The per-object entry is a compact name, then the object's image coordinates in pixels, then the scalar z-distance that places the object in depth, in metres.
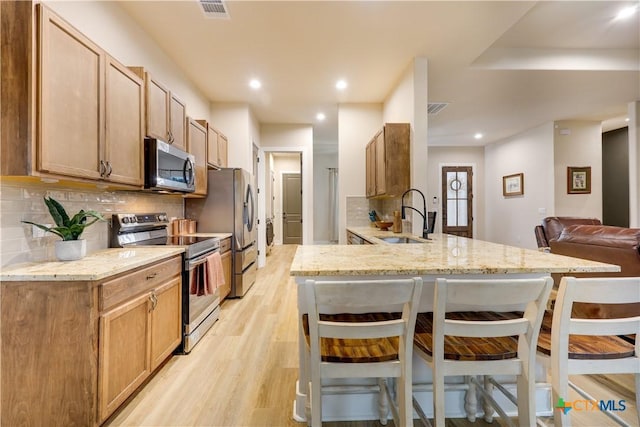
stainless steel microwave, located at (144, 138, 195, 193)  2.33
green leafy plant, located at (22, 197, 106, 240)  1.62
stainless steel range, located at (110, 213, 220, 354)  2.35
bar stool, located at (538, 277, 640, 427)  1.13
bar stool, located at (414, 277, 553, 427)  1.10
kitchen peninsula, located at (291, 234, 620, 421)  1.33
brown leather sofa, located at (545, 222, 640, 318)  2.19
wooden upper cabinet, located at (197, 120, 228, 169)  3.73
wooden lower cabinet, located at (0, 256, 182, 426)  1.40
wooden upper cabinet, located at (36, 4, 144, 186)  1.45
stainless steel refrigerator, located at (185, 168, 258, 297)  3.63
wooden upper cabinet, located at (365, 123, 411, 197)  3.45
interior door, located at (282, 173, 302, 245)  8.53
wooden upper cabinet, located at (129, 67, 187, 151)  2.35
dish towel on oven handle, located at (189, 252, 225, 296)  2.49
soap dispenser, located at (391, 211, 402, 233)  3.62
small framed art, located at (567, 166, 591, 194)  5.62
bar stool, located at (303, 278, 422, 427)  1.08
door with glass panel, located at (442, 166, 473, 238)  7.95
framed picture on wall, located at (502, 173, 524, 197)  6.51
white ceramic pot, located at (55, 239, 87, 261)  1.65
